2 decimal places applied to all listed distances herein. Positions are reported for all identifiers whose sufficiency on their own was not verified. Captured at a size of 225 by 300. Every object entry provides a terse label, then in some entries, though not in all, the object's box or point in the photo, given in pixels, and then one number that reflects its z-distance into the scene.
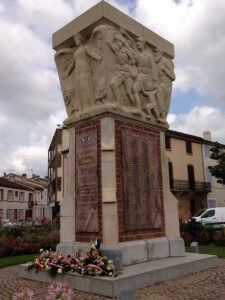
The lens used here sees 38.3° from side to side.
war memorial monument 6.22
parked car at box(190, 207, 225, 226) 21.56
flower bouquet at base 5.25
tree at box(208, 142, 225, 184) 26.73
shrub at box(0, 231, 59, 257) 11.27
